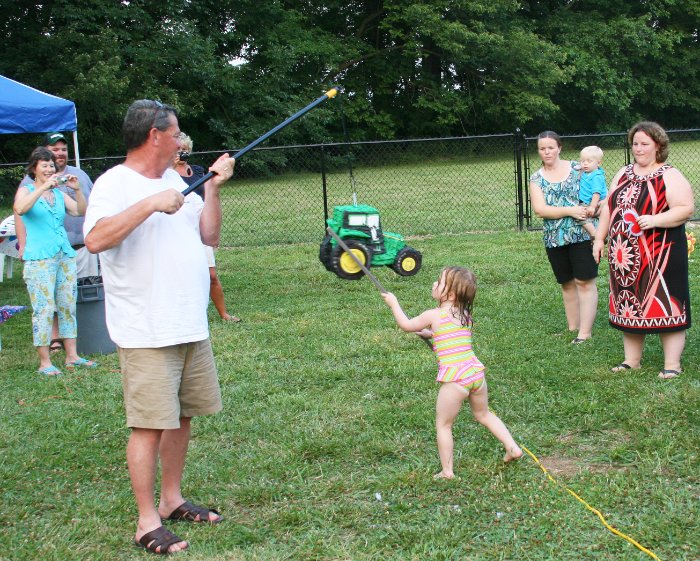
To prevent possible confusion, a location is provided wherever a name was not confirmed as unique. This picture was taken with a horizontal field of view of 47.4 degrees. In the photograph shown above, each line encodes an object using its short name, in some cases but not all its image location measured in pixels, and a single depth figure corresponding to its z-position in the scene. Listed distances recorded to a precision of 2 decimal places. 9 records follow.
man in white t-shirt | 3.01
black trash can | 6.20
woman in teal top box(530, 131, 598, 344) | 5.70
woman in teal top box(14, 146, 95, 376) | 5.58
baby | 5.72
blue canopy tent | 7.32
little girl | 3.55
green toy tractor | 7.18
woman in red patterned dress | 4.82
